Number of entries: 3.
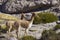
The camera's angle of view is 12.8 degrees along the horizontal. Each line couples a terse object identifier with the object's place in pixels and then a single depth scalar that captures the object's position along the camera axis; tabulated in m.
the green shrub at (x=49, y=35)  18.48
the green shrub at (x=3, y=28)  23.89
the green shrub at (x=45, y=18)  28.04
